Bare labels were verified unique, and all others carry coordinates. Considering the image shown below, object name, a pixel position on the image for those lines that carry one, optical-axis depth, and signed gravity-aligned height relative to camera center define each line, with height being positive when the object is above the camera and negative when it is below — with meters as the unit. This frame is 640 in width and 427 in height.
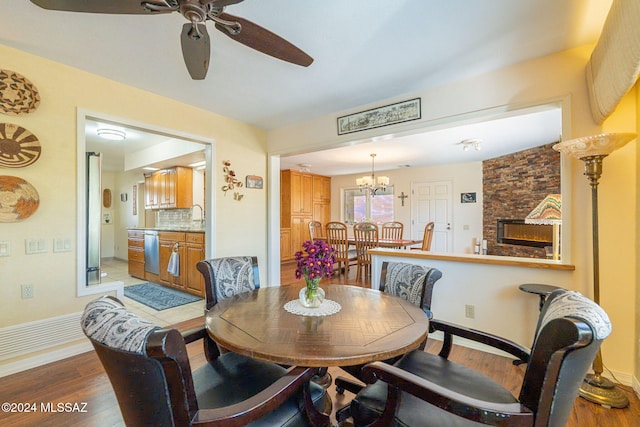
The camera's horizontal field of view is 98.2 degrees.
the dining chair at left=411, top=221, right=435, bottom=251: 4.57 -0.37
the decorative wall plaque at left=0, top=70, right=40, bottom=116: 2.00 +0.90
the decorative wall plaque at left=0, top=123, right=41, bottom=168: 2.00 +0.51
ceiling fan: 1.21 +0.93
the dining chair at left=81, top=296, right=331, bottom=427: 0.76 -0.49
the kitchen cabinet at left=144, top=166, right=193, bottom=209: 4.99 +0.50
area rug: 3.70 -1.19
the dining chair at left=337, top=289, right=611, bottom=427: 0.77 -0.58
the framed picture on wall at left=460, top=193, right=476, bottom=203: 6.16 +0.39
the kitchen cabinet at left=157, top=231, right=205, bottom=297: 3.93 -0.64
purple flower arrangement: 1.48 -0.25
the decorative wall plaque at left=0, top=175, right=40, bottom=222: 2.01 +0.12
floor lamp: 1.70 +0.15
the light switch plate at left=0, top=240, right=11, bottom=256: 2.04 -0.25
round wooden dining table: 1.04 -0.51
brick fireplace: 4.62 +0.39
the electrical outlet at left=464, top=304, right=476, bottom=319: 2.49 -0.87
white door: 6.48 +0.11
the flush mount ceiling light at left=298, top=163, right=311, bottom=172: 6.41 +1.14
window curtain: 1.26 +0.83
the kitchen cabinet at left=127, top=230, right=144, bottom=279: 5.11 -0.73
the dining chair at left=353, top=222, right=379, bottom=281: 4.39 -0.40
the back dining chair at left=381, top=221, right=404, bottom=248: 5.72 -0.38
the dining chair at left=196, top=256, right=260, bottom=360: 1.85 -0.44
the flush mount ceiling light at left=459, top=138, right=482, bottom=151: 4.32 +1.14
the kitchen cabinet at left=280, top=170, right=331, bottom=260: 6.94 +0.23
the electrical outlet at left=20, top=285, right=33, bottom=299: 2.13 -0.59
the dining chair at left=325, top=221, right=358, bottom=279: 4.69 -0.48
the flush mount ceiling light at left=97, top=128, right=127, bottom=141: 3.73 +1.12
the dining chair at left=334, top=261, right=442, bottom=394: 1.72 -0.46
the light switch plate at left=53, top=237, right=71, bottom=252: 2.26 -0.25
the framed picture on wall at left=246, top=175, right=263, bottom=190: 3.72 +0.45
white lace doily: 1.43 -0.51
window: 7.43 +0.25
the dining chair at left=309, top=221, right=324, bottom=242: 5.23 -0.30
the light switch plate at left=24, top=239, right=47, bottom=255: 2.14 -0.24
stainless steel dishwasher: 4.70 -0.65
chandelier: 5.40 +0.65
